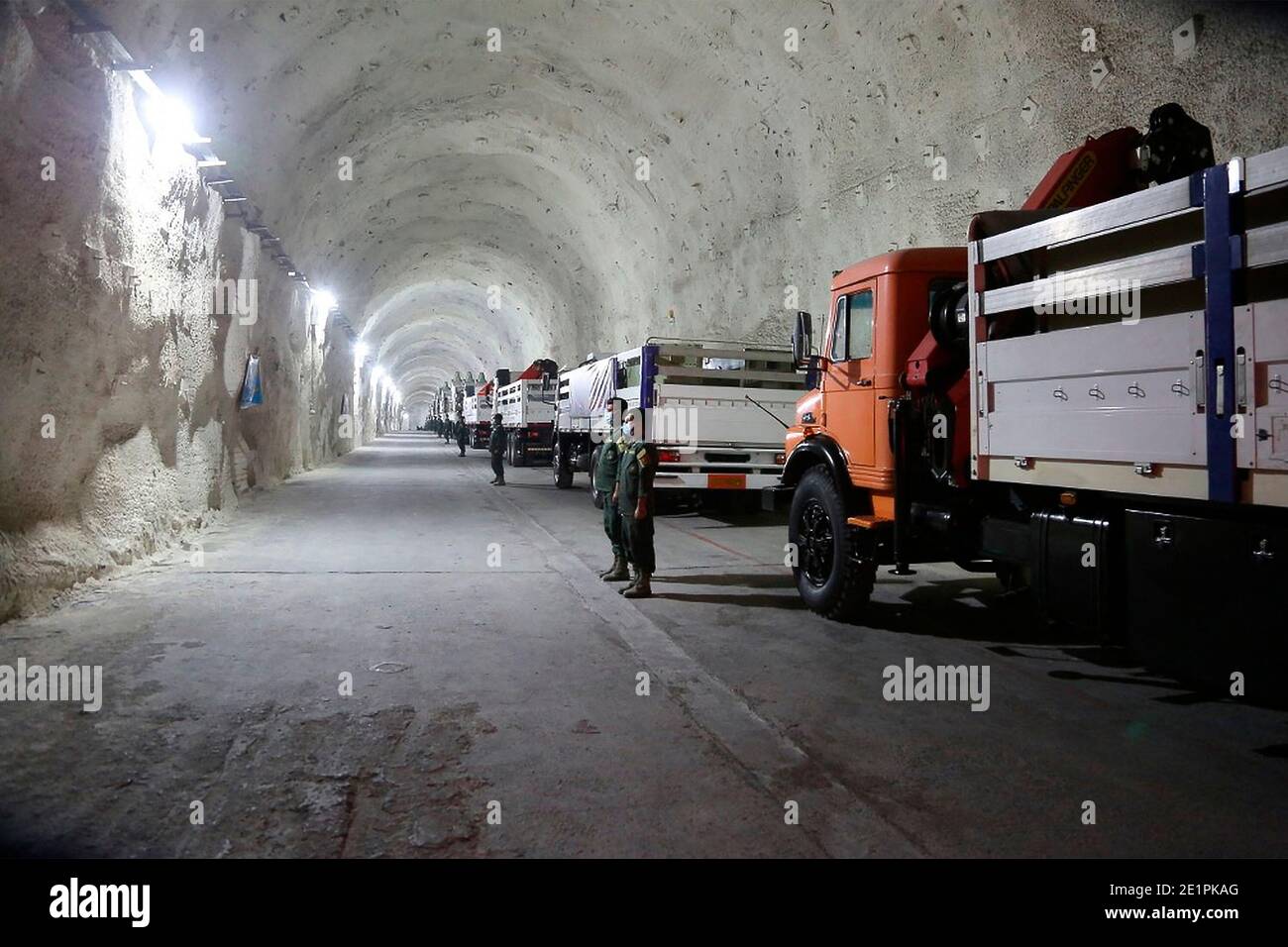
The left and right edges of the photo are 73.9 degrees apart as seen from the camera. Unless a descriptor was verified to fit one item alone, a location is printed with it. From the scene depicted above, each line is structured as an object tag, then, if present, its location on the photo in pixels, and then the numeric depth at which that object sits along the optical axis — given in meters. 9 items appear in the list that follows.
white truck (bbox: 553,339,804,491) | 12.34
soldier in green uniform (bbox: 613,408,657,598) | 7.17
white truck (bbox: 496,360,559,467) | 24.34
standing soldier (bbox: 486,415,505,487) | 19.38
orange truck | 3.45
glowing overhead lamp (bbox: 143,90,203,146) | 8.07
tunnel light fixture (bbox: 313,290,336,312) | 21.87
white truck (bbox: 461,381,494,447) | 35.41
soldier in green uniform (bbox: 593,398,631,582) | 7.83
